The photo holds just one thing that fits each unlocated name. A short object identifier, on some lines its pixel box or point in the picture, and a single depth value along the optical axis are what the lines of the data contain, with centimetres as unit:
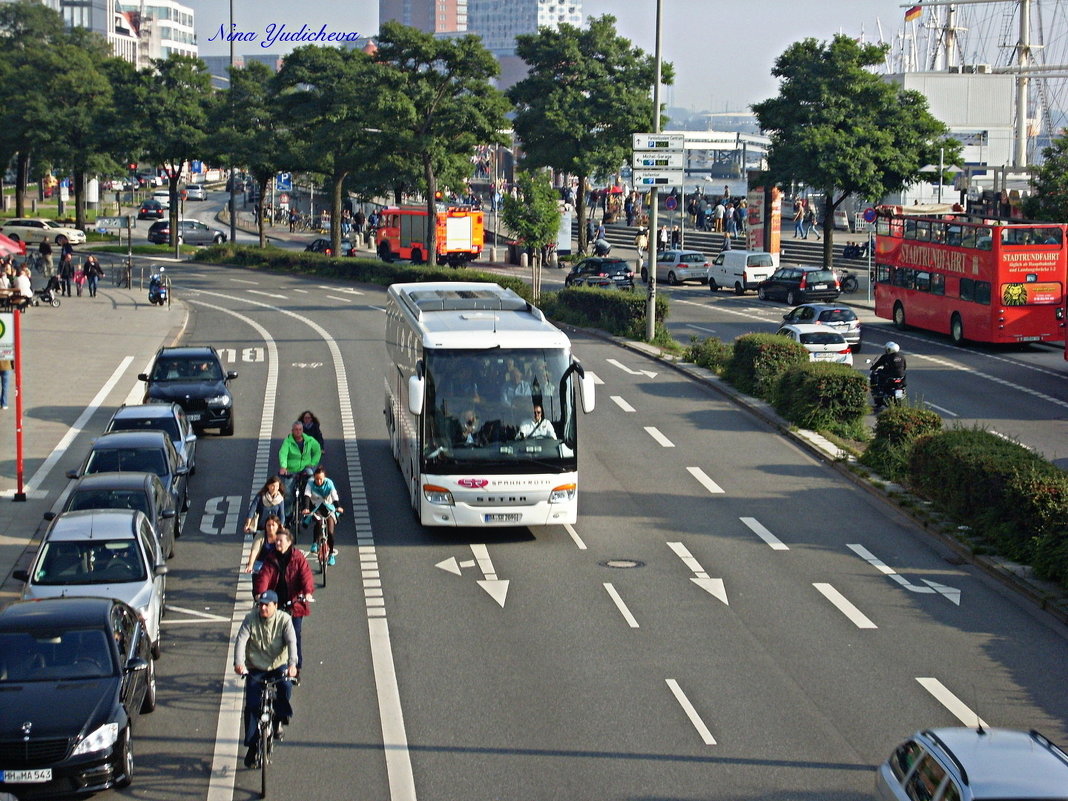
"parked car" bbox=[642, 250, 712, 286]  6419
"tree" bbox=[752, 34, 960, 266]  5653
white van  5925
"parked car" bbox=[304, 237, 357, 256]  7669
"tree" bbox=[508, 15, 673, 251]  6894
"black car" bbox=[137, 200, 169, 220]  10344
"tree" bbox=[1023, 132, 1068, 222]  5472
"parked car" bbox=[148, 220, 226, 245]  8538
